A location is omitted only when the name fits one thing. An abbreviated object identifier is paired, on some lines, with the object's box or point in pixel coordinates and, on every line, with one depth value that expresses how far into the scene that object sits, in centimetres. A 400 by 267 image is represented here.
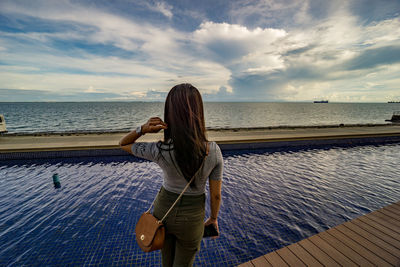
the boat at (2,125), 1251
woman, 114
